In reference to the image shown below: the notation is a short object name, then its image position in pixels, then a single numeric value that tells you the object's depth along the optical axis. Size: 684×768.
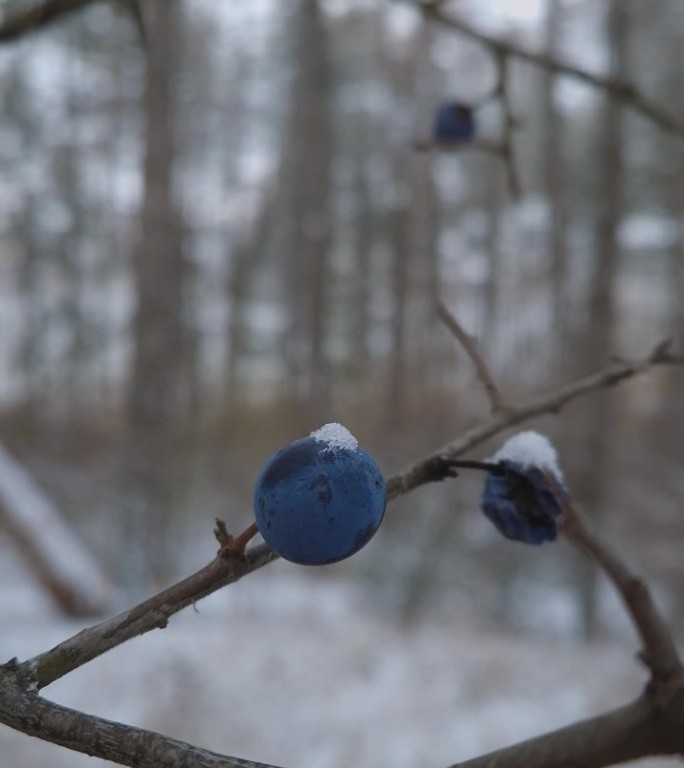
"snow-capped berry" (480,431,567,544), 0.12
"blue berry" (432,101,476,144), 0.27
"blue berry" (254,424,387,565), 0.10
